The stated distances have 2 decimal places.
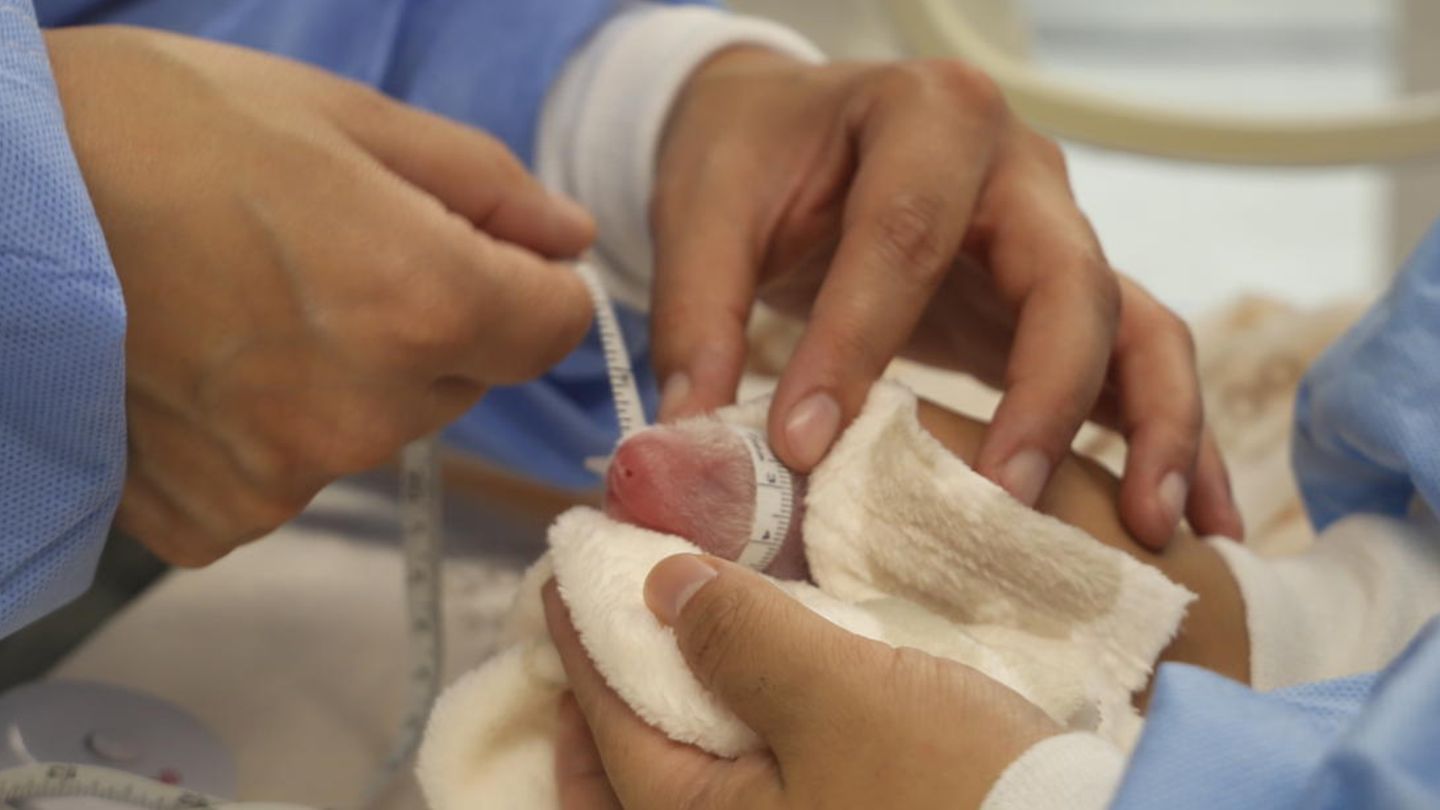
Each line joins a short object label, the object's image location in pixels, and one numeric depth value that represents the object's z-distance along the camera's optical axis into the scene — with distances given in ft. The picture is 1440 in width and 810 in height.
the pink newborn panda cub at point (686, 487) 2.43
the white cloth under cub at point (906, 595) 2.39
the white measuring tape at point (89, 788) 2.50
